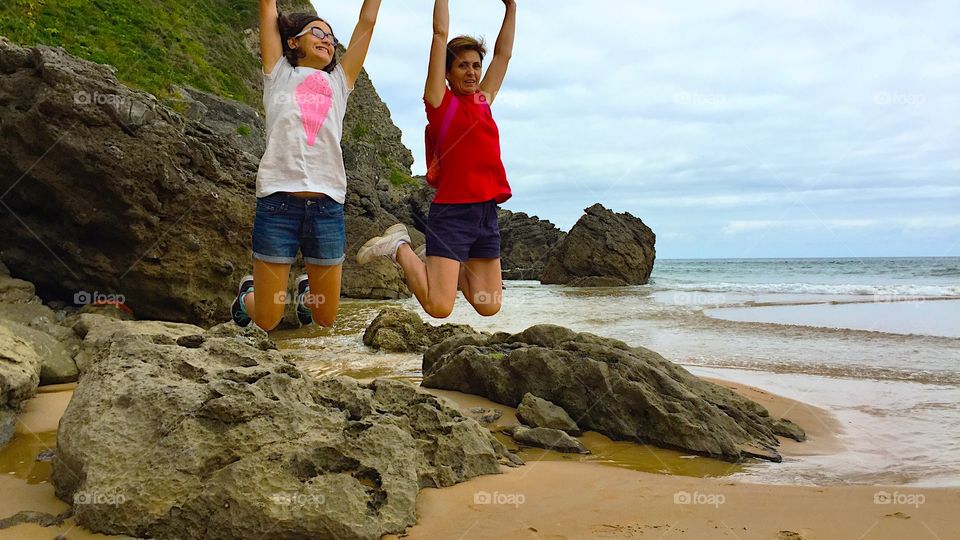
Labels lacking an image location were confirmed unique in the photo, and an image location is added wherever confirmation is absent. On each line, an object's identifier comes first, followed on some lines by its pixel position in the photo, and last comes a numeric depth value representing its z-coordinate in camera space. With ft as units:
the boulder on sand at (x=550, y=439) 21.98
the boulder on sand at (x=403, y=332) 43.24
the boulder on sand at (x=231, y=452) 13.79
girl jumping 11.85
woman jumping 13.24
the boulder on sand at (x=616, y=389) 23.52
